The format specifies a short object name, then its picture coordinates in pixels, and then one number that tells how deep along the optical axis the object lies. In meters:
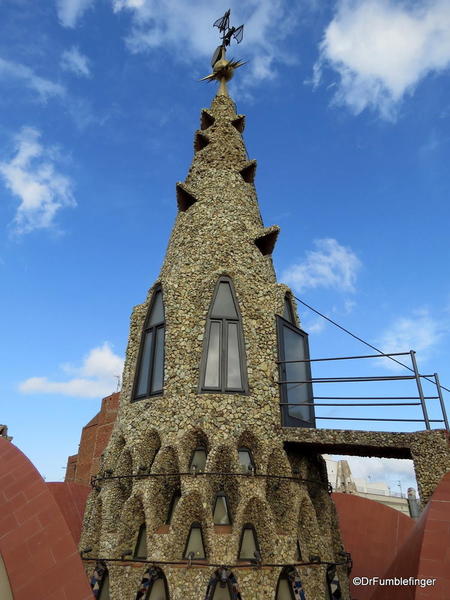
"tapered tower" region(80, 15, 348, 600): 7.43
